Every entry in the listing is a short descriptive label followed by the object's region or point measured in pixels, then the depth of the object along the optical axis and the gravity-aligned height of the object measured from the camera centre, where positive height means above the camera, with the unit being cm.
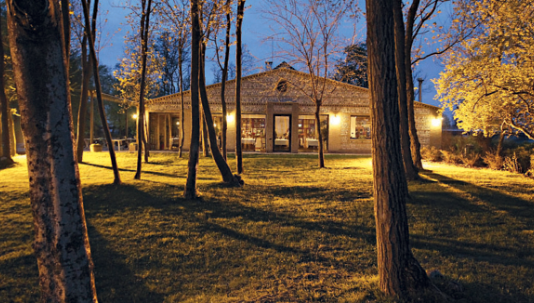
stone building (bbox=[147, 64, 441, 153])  1958 +181
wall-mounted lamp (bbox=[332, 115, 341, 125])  2016 +132
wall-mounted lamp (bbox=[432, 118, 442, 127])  1970 +113
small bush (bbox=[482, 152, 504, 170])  1201 -84
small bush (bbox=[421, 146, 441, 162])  1540 -78
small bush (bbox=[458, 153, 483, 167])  1295 -89
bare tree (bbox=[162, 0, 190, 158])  949 +416
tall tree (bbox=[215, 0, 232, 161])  842 +301
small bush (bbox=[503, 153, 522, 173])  1110 -93
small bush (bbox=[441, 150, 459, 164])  1435 -82
